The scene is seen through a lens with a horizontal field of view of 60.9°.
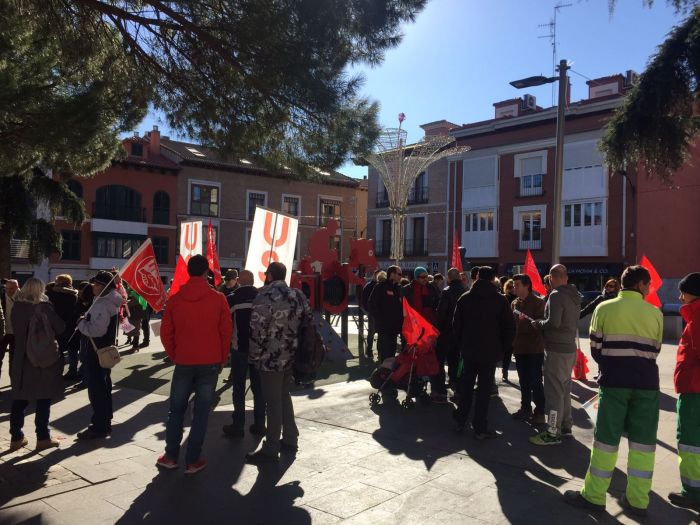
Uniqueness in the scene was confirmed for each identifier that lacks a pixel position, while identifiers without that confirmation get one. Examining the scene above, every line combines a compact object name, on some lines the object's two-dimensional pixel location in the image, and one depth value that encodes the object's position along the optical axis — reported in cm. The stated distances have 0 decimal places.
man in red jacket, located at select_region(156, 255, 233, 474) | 508
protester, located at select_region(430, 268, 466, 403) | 828
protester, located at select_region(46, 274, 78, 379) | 898
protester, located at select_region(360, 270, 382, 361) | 1145
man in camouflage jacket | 537
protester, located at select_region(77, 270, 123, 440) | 608
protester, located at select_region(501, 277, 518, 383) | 928
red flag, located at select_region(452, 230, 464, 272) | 1468
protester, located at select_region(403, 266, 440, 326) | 949
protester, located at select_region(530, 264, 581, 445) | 607
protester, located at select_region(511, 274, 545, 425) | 695
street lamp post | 1181
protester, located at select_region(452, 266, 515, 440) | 630
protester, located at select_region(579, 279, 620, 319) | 979
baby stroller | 759
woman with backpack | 550
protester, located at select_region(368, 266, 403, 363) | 843
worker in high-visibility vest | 432
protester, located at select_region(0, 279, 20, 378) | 869
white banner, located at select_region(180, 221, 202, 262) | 1118
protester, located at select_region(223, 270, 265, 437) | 624
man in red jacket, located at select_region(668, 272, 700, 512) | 450
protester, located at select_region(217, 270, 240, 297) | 959
